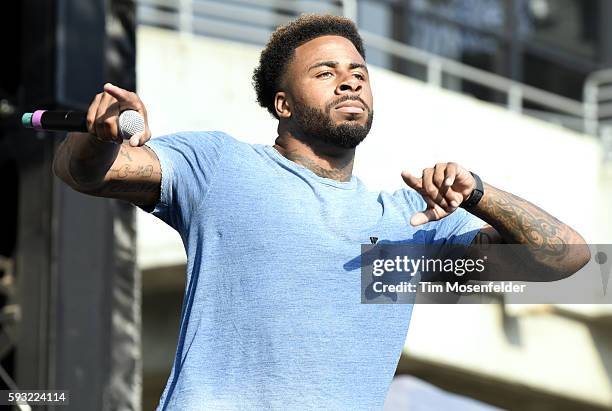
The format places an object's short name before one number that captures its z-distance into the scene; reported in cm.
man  746
